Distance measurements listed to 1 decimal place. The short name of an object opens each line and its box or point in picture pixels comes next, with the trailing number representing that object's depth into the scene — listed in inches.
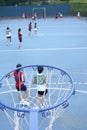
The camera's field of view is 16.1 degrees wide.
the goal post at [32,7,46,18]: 2070.1
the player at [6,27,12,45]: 942.1
